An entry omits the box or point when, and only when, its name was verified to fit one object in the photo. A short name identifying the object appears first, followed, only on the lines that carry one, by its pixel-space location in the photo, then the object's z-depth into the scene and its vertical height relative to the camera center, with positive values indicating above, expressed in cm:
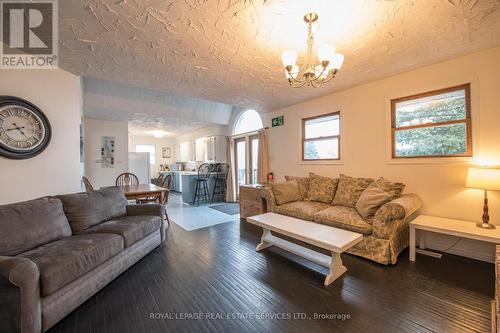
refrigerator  639 +9
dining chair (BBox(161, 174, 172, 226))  374 -42
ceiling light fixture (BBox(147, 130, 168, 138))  762 +140
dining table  332 -42
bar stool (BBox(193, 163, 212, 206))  600 -65
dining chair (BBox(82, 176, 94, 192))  340 -29
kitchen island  596 -56
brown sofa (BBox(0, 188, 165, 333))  131 -71
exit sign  473 +111
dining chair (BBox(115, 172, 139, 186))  486 -32
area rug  497 -112
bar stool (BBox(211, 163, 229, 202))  648 -56
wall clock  229 +49
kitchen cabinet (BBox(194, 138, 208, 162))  752 +73
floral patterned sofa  235 -61
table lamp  209 -18
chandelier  175 +97
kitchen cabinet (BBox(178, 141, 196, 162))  842 +71
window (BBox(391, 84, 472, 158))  254 +57
